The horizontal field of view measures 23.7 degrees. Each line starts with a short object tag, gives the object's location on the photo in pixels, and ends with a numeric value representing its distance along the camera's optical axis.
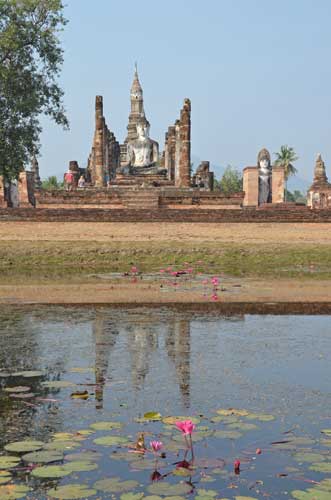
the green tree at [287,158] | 94.12
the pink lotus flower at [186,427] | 4.21
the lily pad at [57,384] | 6.61
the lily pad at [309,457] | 4.65
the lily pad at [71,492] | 4.06
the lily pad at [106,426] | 5.28
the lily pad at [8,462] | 4.52
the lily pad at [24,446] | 4.82
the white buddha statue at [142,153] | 47.34
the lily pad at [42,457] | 4.61
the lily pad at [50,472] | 4.36
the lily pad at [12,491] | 4.07
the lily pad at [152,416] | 5.50
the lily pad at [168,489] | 4.12
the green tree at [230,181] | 111.65
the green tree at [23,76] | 26.22
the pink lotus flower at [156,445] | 4.20
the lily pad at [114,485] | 4.16
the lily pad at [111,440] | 4.95
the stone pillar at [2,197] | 34.12
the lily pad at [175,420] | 5.43
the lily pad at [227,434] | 5.11
